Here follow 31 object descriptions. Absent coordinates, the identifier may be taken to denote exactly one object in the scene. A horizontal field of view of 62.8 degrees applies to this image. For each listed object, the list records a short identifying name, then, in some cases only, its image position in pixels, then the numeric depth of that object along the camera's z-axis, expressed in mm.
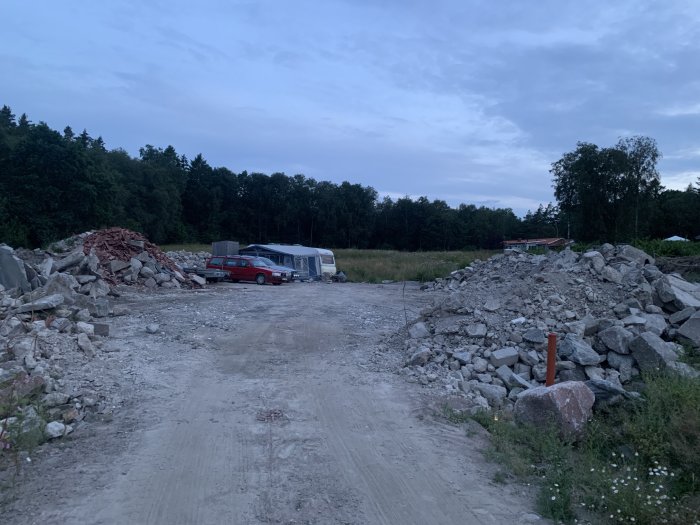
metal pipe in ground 8984
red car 32938
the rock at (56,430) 6613
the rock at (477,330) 11719
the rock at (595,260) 15194
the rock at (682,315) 12156
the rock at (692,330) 11203
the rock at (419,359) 10891
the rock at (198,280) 28688
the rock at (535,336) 11266
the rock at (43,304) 12930
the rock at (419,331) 12680
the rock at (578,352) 10414
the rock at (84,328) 11675
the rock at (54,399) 7543
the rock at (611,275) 14592
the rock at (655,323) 11680
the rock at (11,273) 17141
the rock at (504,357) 10641
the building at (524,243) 47562
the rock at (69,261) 22405
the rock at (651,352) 10047
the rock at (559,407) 7367
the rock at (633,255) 16406
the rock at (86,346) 10590
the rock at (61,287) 15016
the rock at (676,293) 12945
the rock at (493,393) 9231
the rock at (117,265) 24998
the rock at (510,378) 9975
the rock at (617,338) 10805
